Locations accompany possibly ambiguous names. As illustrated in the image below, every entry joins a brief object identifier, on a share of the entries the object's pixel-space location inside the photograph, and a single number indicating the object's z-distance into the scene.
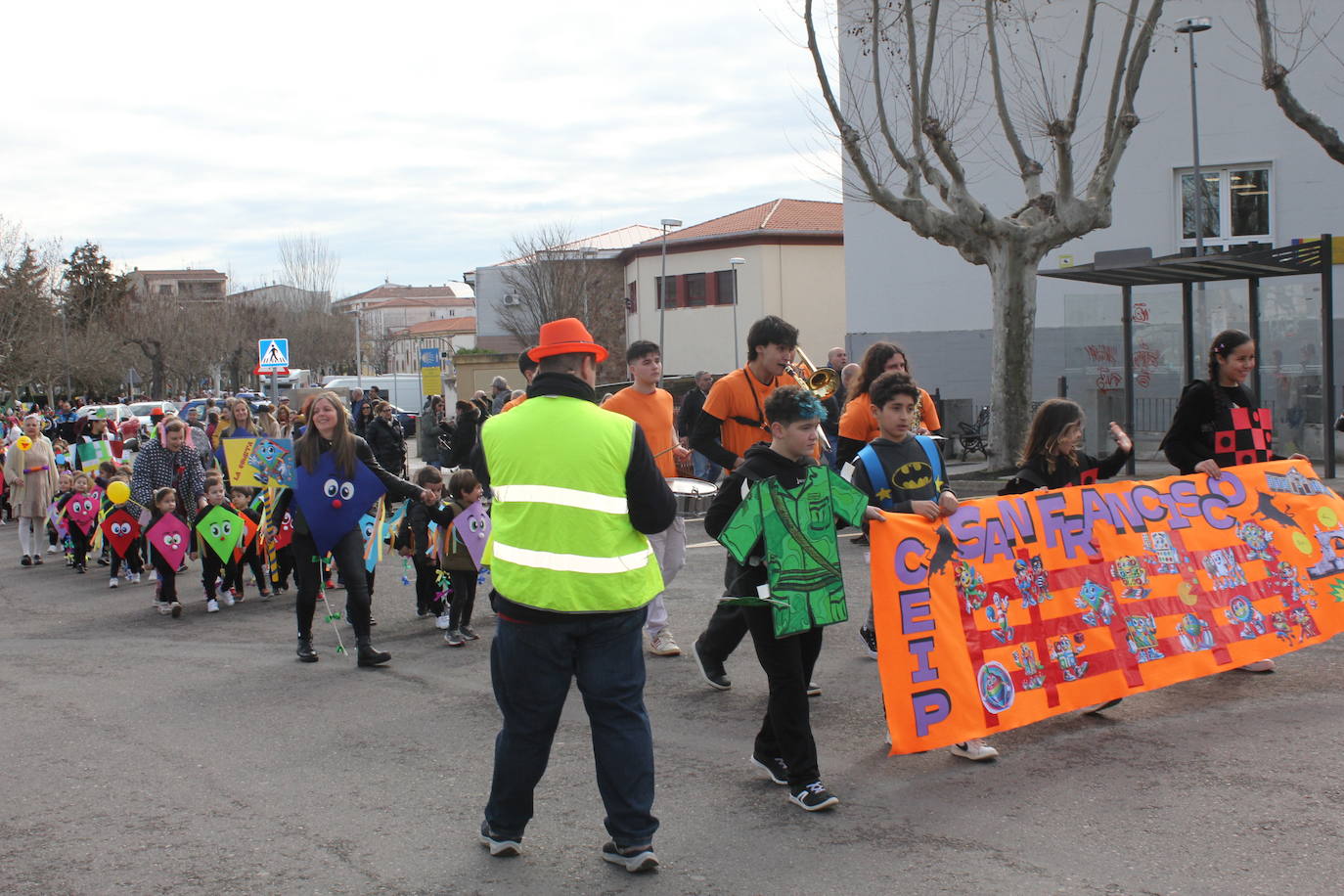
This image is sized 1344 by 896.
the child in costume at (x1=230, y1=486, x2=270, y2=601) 11.22
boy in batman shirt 5.90
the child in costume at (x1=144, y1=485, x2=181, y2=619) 10.73
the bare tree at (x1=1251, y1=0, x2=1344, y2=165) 14.79
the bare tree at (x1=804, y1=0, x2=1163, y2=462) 16.50
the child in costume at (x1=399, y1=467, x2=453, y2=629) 8.88
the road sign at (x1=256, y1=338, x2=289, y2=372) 27.25
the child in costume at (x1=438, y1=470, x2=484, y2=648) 8.66
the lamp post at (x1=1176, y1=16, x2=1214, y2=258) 20.20
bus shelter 14.77
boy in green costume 4.90
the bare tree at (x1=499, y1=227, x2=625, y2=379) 57.00
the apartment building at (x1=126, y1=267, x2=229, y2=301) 76.56
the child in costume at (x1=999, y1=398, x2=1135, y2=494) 6.25
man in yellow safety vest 4.33
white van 50.62
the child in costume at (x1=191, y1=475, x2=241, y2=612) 10.84
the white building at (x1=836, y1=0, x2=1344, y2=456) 17.19
